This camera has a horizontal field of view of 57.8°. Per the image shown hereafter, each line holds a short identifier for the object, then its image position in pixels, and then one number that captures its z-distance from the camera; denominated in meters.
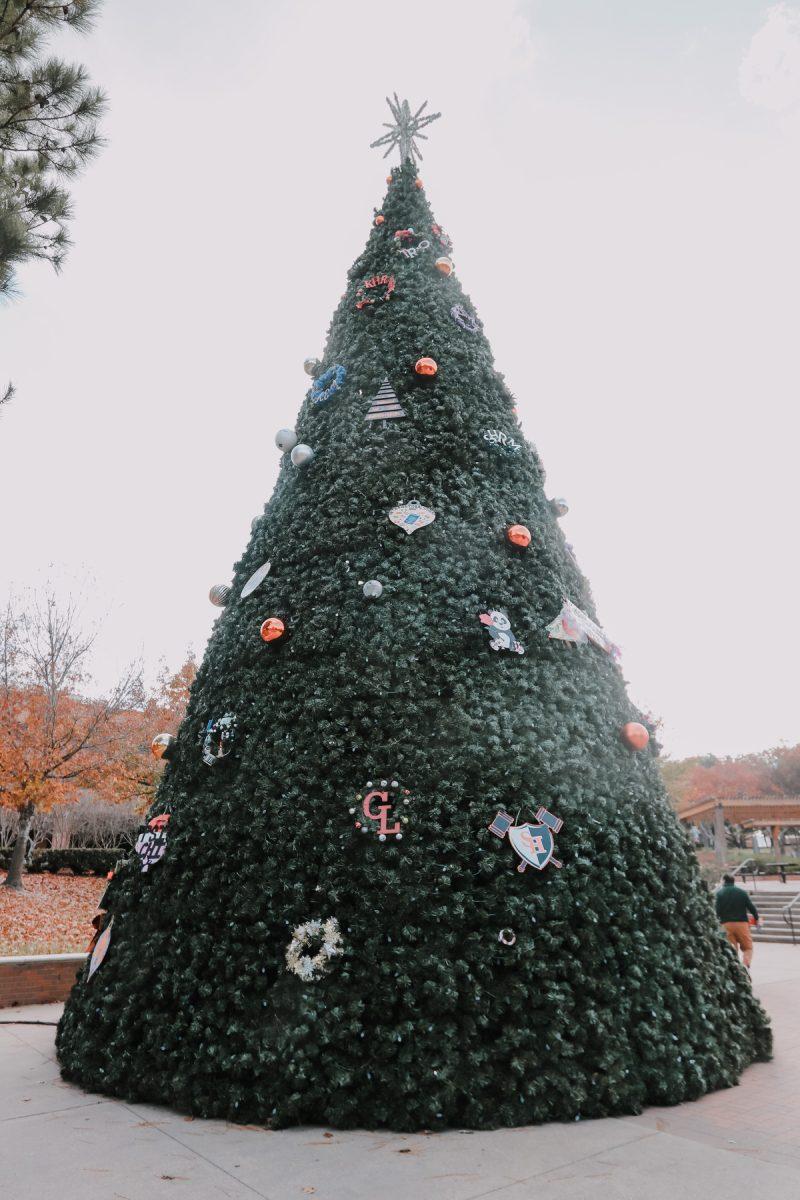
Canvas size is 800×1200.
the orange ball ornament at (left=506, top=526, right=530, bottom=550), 5.51
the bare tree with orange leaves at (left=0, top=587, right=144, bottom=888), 15.38
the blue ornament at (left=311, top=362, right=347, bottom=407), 6.43
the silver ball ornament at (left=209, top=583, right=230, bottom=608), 6.19
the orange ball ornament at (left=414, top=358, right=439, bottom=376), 6.13
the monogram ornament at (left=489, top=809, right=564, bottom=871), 4.38
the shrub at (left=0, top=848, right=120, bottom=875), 20.58
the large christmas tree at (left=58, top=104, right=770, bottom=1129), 4.00
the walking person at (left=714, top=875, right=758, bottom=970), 8.05
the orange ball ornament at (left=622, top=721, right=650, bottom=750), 5.15
